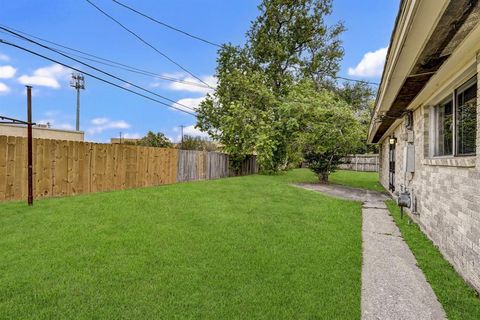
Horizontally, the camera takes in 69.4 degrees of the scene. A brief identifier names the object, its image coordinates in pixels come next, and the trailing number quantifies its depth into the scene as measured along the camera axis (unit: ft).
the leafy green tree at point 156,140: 77.05
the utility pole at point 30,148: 24.18
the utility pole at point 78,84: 108.37
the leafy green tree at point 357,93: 96.82
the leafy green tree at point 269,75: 59.77
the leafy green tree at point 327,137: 46.70
